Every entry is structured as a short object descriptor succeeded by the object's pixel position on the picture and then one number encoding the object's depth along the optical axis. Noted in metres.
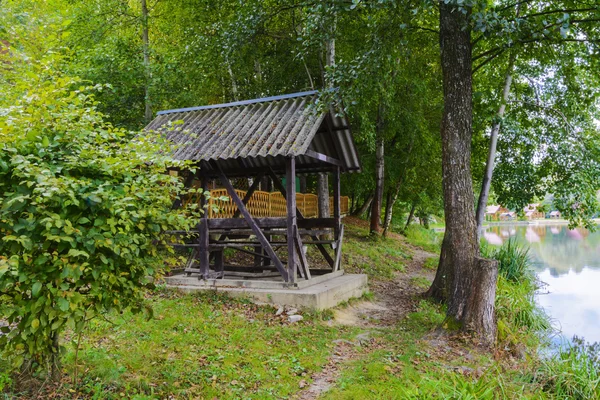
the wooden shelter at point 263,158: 8.11
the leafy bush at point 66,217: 3.05
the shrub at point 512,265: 10.86
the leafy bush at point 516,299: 7.69
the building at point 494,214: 55.53
